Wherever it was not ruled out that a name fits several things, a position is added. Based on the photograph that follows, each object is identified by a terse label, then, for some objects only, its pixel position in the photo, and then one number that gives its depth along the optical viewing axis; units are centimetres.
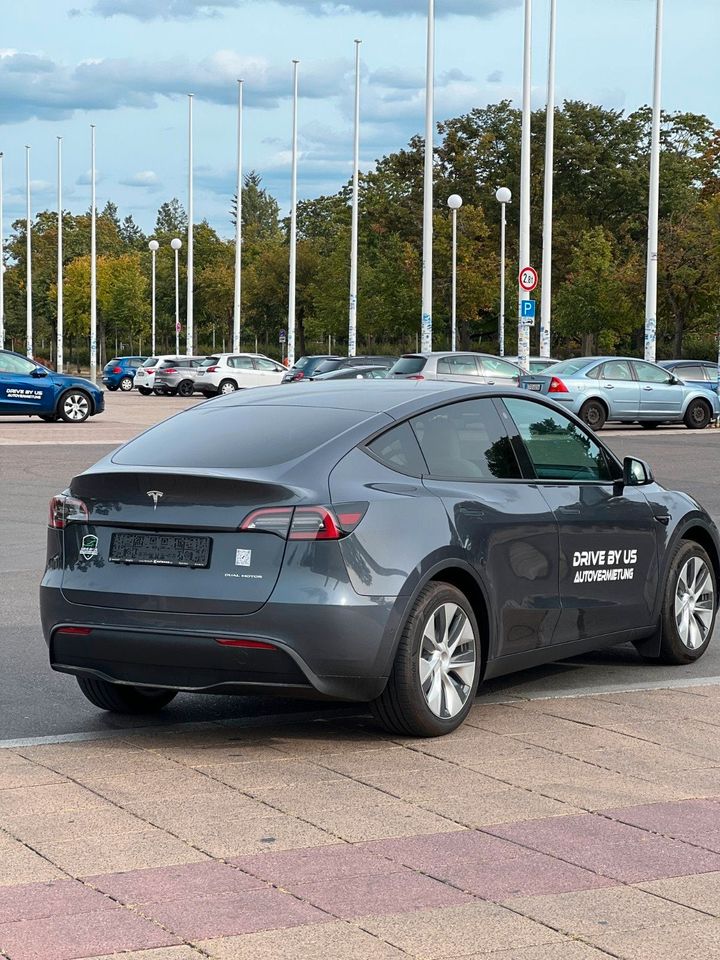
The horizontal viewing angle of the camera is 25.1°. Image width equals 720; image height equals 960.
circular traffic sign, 3884
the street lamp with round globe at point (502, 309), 7198
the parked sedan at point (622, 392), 3312
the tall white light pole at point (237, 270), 6956
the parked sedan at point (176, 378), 6269
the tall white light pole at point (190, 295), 7556
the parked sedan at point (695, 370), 4094
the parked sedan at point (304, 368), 4472
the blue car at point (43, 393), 3325
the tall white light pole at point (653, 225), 4462
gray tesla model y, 643
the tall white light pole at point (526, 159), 4369
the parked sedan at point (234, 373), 5625
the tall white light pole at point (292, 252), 6381
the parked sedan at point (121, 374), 7325
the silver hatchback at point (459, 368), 3366
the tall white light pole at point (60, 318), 8838
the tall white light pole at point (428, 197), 4841
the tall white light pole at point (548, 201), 4624
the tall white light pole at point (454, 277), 5978
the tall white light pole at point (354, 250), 5681
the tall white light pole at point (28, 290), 9066
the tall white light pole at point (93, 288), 8525
